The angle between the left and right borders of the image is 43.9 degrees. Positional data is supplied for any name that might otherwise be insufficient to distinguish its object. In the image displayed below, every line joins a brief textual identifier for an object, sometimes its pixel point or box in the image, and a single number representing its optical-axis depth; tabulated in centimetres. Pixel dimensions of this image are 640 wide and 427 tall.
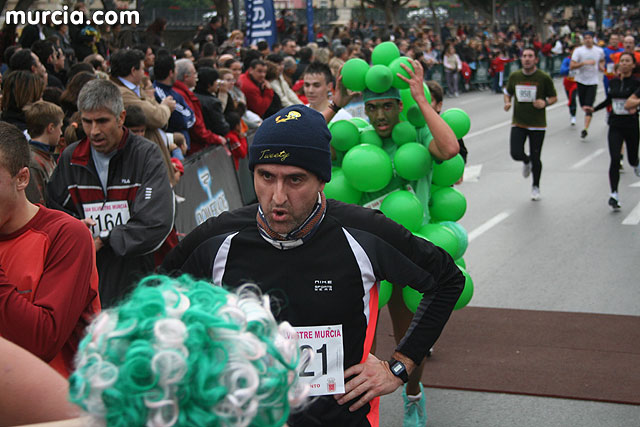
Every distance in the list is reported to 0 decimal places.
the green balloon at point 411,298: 450
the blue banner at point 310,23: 2439
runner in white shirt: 1775
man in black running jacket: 254
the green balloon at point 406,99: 511
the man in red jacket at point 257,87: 1158
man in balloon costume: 471
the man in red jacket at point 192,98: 892
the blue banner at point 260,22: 1784
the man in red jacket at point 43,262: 273
